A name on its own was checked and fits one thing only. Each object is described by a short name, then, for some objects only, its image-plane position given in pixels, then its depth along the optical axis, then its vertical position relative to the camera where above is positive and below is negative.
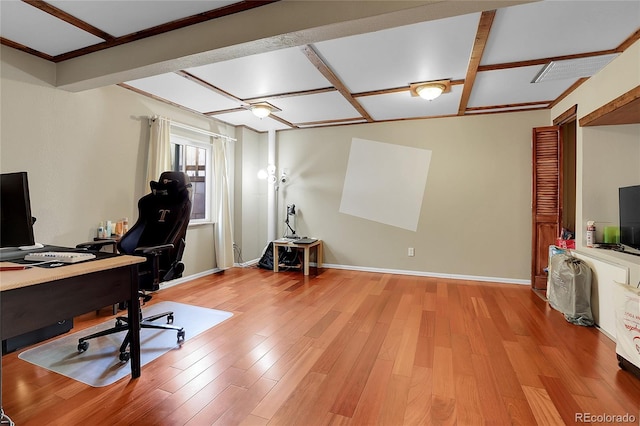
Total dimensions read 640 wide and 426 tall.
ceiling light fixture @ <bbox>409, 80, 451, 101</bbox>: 3.21 +1.41
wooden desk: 1.43 -0.44
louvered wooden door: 3.89 +0.25
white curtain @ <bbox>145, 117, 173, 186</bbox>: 3.74 +0.85
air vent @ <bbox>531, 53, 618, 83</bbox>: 2.69 +1.43
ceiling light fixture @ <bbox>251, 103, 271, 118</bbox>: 3.94 +1.42
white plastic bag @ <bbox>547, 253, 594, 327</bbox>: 2.86 -0.74
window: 4.52 +0.70
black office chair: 2.42 -0.21
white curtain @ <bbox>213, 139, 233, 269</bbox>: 4.81 +0.10
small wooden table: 4.86 -0.59
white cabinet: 2.46 -0.61
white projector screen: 4.77 +0.54
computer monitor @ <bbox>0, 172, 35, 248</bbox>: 1.66 -0.01
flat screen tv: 2.65 +0.00
